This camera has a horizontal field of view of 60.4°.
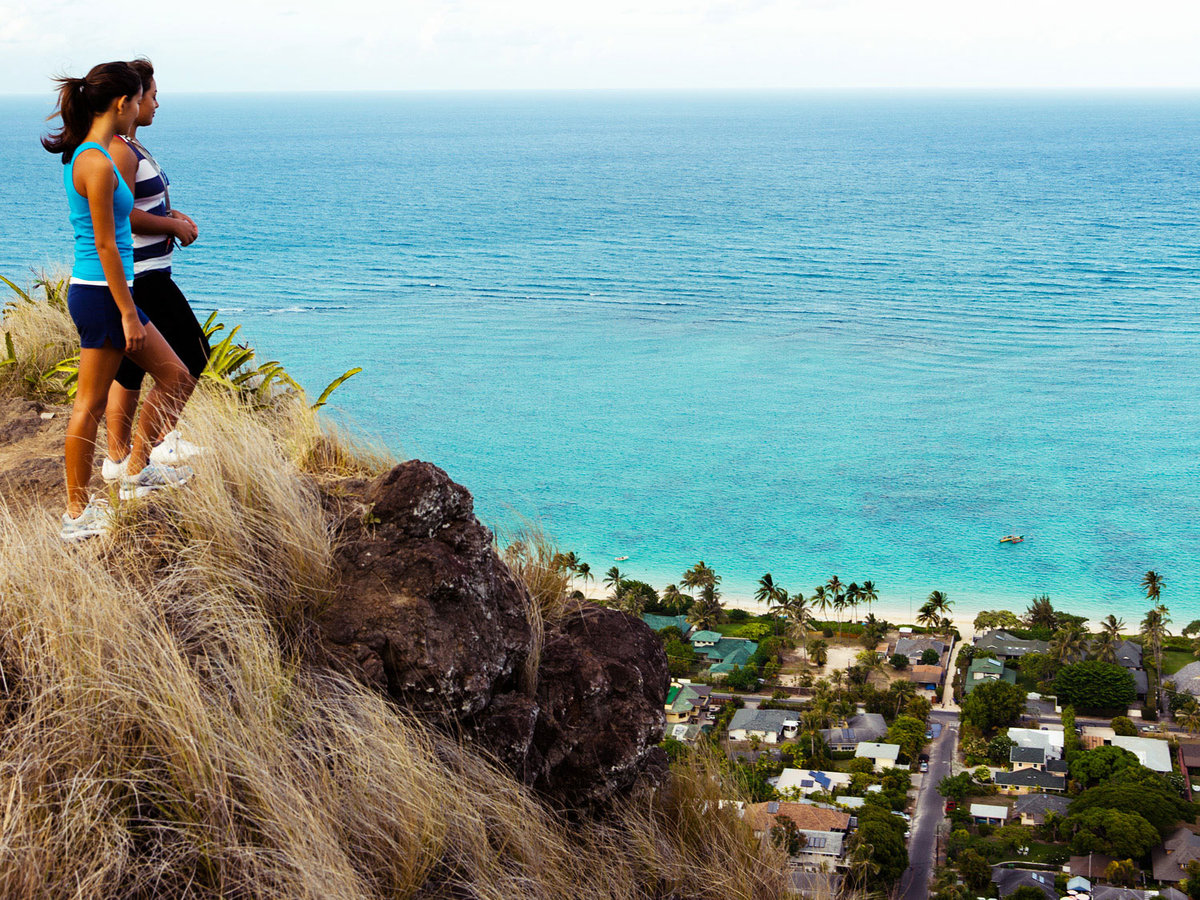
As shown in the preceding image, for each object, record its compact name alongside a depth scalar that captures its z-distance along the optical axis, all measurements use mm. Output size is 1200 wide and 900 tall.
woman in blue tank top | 4566
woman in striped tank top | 5082
